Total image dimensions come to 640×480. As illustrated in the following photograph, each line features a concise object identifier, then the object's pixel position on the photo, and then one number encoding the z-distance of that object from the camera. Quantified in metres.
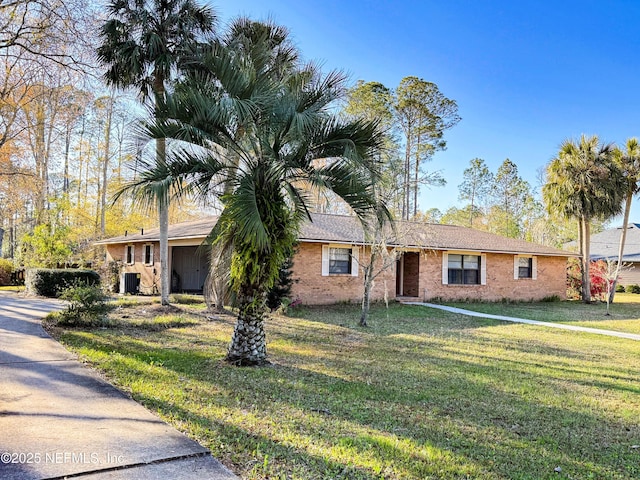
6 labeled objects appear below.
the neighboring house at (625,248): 29.22
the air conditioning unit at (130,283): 19.64
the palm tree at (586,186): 20.88
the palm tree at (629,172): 21.30
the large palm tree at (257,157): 6.36
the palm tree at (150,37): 12.34
